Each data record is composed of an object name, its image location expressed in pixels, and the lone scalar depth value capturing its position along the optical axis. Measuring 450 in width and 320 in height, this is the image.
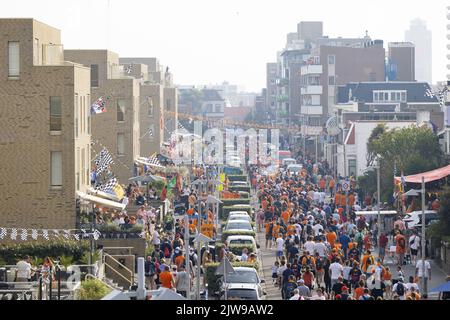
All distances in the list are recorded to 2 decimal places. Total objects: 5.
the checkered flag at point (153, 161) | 75.62
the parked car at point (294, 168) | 90.19
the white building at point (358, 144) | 81.12
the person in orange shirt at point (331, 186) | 71.58
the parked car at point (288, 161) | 104.38
